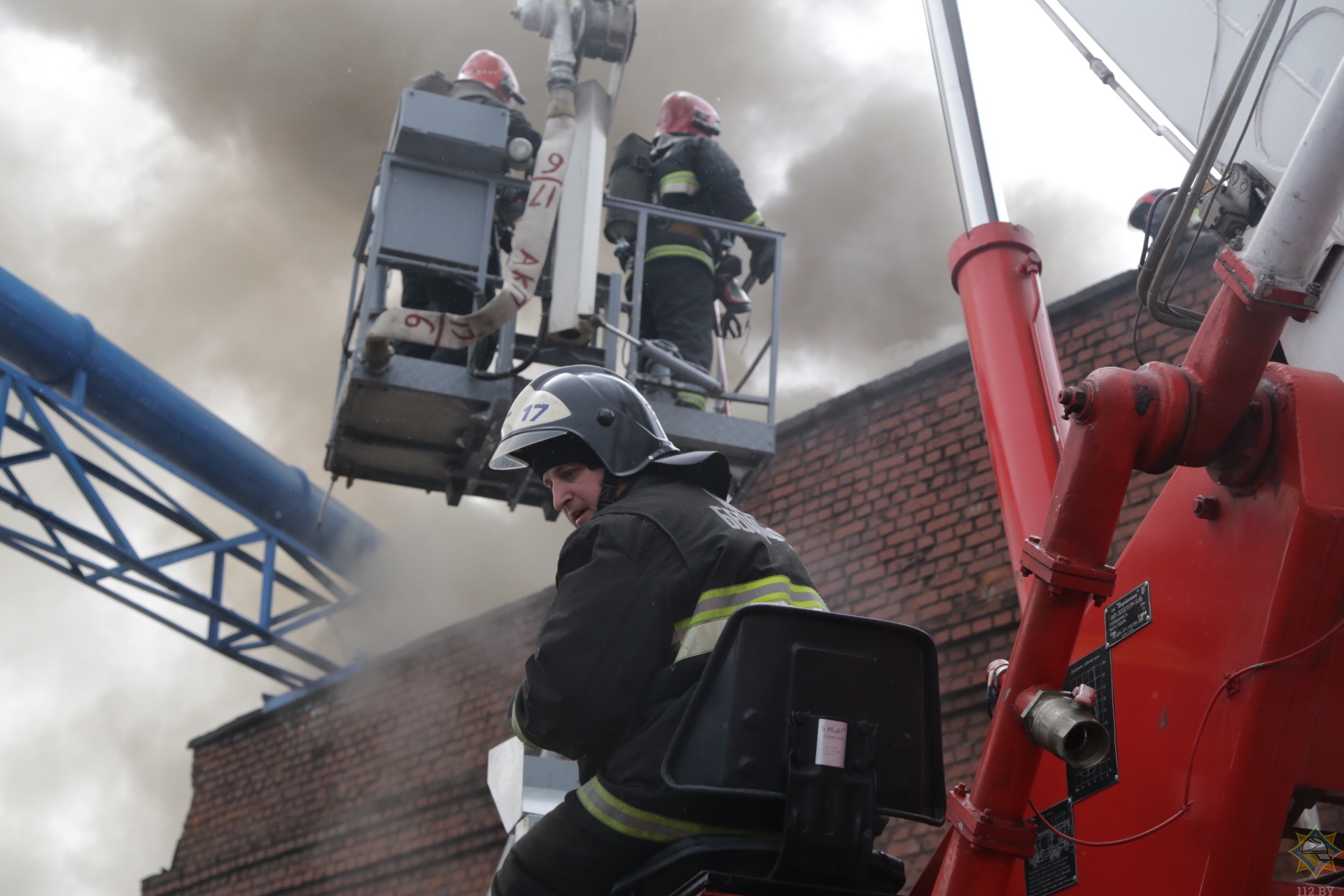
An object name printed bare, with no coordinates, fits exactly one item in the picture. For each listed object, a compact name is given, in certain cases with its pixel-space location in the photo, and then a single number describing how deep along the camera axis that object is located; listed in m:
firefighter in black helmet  2.18
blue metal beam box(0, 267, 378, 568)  9.77
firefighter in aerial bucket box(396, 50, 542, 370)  6.27
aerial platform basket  5.87
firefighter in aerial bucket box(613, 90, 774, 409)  6.36
